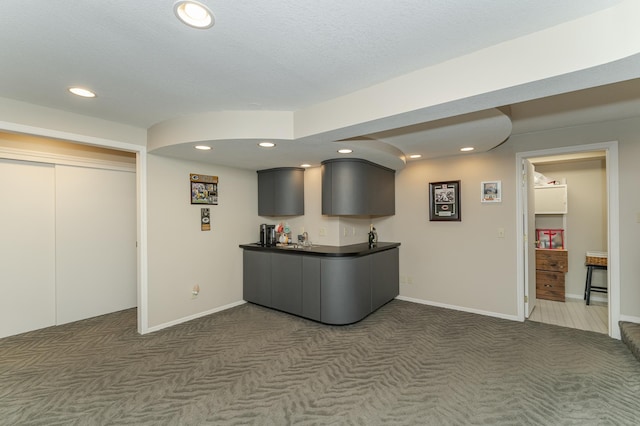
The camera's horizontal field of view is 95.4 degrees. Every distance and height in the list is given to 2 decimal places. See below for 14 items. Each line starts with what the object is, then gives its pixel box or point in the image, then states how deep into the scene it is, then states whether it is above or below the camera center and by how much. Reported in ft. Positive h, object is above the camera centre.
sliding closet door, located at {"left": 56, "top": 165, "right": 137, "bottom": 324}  12.15 -1.26
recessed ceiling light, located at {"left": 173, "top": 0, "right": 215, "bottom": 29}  4.50 +3.23
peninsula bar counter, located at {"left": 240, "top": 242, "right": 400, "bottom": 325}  11.68 -2.95
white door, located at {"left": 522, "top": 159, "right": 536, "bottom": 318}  12.36 -1.21
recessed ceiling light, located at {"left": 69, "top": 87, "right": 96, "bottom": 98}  7.54 +3.23
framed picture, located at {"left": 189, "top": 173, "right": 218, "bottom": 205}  12.72 +1.09
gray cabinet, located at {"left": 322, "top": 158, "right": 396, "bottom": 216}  12.47 +1.08
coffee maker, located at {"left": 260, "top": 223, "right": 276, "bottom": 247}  15.14 -1.18
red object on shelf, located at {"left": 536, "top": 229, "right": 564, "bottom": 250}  15.97 -1.58
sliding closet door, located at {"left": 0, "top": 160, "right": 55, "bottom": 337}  10.80 -1.26
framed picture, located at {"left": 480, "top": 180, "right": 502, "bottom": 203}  12.55 +0.86
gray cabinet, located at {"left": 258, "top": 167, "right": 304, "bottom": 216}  14.73 +1.08
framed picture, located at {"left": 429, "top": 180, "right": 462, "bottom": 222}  13.51 +0.49
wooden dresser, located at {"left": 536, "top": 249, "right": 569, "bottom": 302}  15.20 -3.33
